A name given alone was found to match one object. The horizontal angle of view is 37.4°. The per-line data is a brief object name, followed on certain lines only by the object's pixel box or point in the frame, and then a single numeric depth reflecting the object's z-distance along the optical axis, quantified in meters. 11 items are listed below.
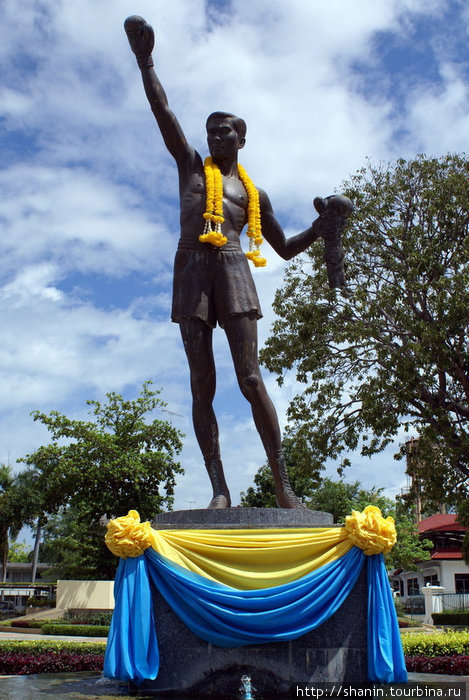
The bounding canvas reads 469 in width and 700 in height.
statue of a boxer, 5.32
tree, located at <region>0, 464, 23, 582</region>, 38.34
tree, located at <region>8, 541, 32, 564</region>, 76.08
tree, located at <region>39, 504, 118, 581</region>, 23.98
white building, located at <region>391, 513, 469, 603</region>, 32.44
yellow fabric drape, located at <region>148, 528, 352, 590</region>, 4.35
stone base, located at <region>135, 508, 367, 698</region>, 4.17
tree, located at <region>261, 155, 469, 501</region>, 15.71
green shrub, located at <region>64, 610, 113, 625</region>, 19.28
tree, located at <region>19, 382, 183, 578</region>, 23.06
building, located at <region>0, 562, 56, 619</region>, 38.03
